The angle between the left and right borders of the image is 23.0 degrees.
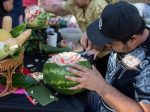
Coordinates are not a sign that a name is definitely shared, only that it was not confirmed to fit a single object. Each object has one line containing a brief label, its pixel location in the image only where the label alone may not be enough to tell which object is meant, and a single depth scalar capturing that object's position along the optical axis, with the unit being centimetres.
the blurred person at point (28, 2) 471
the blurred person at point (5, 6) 390
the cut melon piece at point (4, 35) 223
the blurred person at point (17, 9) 471
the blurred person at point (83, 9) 291
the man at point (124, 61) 196
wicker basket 211
